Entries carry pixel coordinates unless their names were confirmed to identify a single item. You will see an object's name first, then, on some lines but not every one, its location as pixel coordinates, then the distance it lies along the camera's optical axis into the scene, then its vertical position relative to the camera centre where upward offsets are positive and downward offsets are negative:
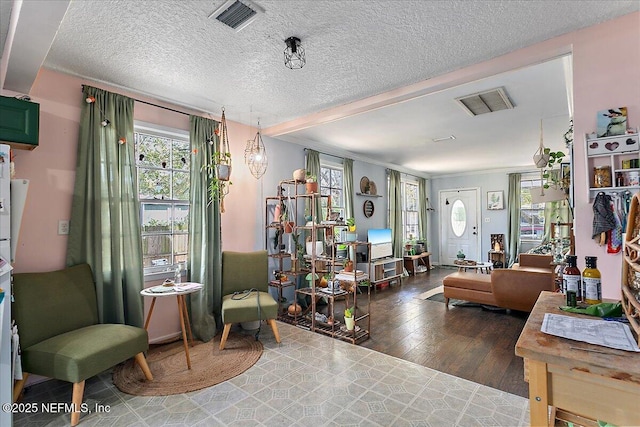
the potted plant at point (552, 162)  3.15 +0.59
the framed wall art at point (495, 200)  7.49 +0.46
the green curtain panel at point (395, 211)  6.79 +0.22
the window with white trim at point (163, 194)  3.15 +0.34
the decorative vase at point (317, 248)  3.87 -0.31
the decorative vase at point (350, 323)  3.24 -1.05
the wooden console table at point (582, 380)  0.76 -0.43
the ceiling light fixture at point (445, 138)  4.57 +1.23
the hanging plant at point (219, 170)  3.24 +0.59
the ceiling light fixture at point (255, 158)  3.76 +0.80
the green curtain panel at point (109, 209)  2.62 +0.16
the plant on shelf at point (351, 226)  3.60 -0.05
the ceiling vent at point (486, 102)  3.06 +1.23
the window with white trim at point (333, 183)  5.35 +0.69
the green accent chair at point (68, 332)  1.97 -0.76
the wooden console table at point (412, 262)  6.98 -0.94
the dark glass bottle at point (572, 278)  1.34 -0.27
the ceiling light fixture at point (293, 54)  2.13 +1.22
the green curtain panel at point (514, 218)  7.15 +0.00
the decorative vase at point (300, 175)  3.76 +0.58
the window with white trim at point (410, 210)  7.61 +0.26
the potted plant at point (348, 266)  3.39 -0.48
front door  7.89 -0.12
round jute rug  2.36 -1.20
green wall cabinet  2.02 +0.72
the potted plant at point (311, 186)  3.62 +0.43
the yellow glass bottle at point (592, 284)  1.27 -0.28
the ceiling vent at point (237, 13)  1.78 +1.26
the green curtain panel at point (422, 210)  8.06 +0.27
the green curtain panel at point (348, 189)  5.57 +0.60
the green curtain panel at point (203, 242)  3.27 -0.18
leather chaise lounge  3.66 -0.88
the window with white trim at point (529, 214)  7.06 +0.09
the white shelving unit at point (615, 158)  1.81 +0.35
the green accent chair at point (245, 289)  2.99 -0.73
